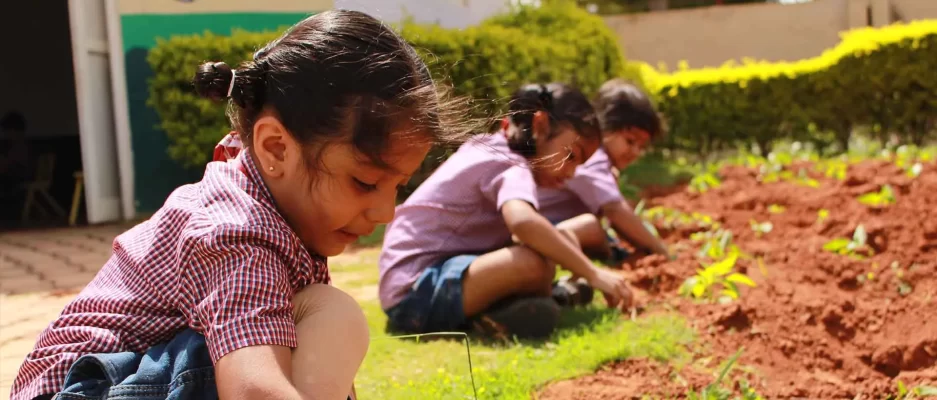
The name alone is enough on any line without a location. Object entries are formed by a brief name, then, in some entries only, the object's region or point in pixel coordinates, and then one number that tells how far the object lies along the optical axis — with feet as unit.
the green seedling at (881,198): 18.29
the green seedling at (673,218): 19.19
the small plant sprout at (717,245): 16.24
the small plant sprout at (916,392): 8.45
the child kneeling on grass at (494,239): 11.36
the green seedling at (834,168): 23.49
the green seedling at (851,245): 14.90
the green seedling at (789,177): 23.82
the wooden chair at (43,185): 31.73
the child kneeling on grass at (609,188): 15.52
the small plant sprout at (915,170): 21.22
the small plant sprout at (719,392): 8.87
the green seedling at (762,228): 17.95
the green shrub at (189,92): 24.13
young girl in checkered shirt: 5.25
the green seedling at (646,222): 18.10
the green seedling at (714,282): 13.06
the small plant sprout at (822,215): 17.19
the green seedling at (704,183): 25.23
